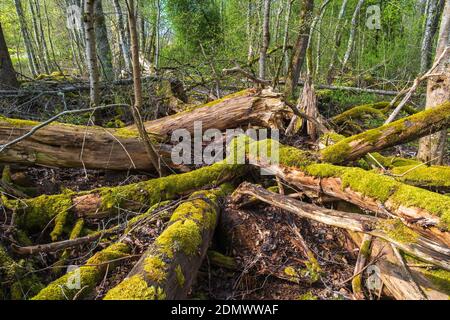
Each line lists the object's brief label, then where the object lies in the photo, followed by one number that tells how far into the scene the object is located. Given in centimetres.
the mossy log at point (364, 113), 629
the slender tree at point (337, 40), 1077
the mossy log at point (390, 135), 321
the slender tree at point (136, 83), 319
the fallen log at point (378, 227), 192
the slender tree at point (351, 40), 1234
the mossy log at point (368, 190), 234
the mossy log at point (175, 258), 191
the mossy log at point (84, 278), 221
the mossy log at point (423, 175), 329
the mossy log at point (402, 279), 226
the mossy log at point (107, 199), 318
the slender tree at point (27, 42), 1246
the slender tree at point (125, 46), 898
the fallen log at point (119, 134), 379
